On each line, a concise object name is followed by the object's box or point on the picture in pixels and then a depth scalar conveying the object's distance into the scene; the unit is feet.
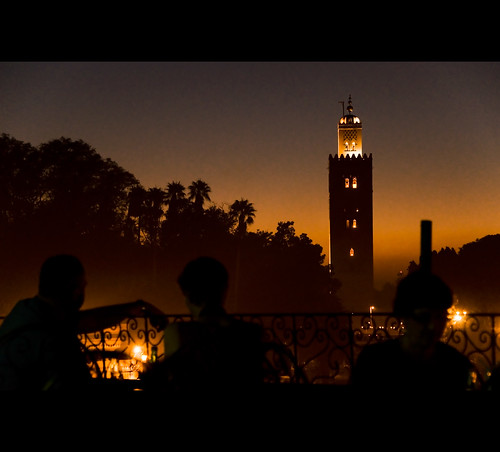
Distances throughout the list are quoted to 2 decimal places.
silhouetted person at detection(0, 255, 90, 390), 11.89
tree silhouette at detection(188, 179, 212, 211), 159.12
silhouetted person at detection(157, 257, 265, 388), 10.28
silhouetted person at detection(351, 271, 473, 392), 11.16
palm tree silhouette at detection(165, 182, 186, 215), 151.02
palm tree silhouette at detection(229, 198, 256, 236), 172.54
